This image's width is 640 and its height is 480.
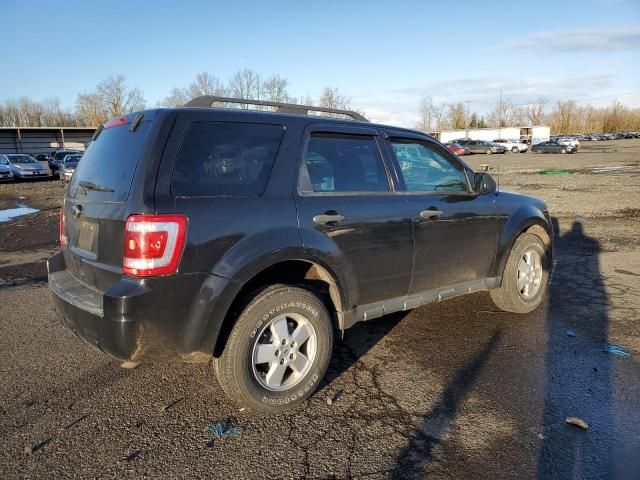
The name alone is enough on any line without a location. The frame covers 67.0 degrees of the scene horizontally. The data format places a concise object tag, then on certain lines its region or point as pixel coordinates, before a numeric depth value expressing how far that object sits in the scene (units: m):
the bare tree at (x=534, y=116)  128.25
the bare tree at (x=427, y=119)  117.19
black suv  2.73
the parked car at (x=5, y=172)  25.20
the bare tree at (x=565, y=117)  124.75
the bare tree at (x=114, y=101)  70.94
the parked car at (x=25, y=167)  26.77
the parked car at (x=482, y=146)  51.91
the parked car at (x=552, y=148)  47.75
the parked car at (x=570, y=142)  48.35
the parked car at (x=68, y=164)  24.36
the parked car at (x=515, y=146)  54.16
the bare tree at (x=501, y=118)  123.75
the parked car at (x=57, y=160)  30.05
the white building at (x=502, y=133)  81.75
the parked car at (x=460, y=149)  50.00
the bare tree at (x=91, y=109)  72.69
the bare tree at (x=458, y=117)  109.62
